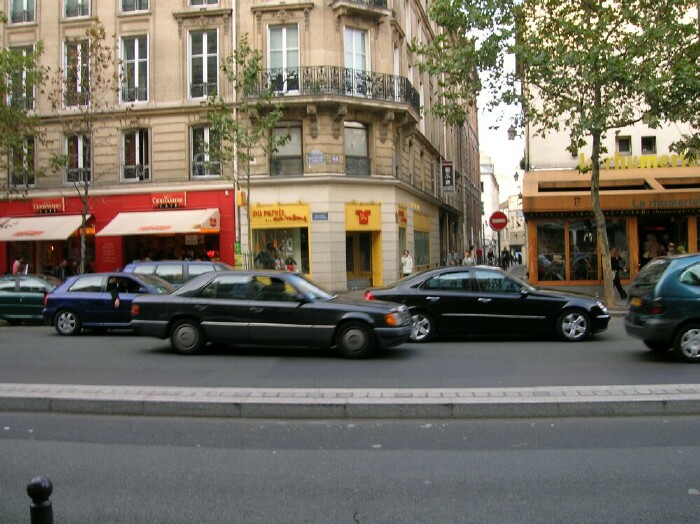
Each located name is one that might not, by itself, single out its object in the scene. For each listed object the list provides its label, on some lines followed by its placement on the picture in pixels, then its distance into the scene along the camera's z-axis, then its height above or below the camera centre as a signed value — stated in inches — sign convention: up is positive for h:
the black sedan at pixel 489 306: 471.8 -36.4
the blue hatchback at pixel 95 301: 556.1 -32.4
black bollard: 93.3 -34.8
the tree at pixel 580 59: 644.7 +206.4
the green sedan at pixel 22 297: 653.3 -33.0
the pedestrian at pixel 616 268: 800.9 -16.7
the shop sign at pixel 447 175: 1514.5 +194.7
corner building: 998.4 +188.4
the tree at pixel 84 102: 928.3 +248.8
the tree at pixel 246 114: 842.8 +204.5
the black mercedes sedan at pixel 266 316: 402.9 -35.3
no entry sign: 807.7 +46.2
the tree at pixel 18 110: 834.8 +210.5
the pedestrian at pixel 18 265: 1013.2 -0.2
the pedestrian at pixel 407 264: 1024.9 -8.9
